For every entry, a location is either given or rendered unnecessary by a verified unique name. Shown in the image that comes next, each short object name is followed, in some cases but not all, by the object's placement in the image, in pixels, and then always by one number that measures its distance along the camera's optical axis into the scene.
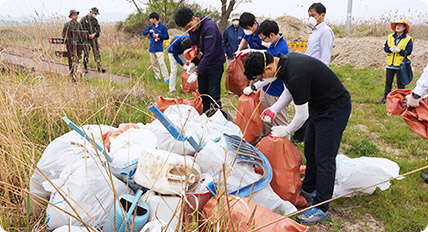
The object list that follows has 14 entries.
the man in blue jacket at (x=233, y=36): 5.43
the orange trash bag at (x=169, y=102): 3.35
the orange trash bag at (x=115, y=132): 2.44
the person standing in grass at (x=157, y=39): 6.34
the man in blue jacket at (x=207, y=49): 3.43
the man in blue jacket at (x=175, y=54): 4.86
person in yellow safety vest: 4.91
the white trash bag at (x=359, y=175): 2.58
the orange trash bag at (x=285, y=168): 2.28
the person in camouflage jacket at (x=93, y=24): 6.75
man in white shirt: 3.53
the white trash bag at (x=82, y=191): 1.74
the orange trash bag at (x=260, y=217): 1.64
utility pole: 9.82
